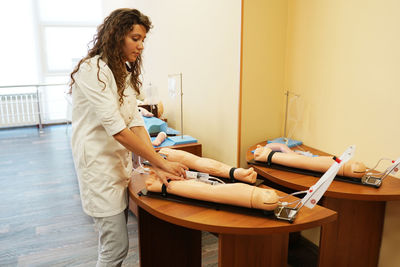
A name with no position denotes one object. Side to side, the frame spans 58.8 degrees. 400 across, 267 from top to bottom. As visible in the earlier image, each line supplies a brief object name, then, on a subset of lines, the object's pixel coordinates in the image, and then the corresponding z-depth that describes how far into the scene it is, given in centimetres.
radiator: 606
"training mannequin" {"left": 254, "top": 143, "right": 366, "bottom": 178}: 161
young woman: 133
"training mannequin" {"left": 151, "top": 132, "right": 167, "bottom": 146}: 246
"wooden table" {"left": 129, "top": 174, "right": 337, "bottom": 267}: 117
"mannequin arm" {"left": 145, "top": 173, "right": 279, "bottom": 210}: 120
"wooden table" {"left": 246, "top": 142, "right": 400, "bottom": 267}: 166
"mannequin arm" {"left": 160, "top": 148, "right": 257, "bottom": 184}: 144
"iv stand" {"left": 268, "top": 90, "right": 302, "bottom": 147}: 230
